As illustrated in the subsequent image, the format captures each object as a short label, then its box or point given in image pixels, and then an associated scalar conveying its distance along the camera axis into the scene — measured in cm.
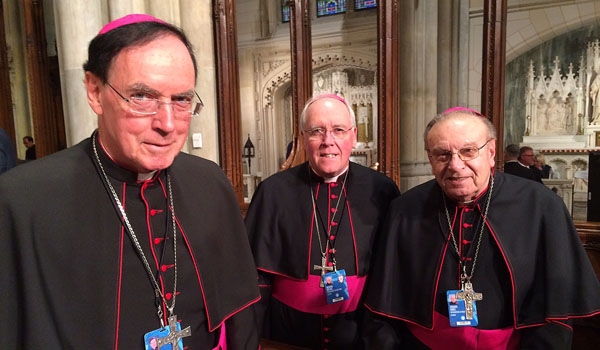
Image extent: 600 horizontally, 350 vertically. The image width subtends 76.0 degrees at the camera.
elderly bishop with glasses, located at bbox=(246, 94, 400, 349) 212
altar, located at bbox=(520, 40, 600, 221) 836
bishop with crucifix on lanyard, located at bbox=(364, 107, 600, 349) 163
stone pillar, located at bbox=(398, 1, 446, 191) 641
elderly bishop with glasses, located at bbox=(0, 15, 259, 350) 109
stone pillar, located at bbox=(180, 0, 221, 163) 445
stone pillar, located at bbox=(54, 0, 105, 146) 355
